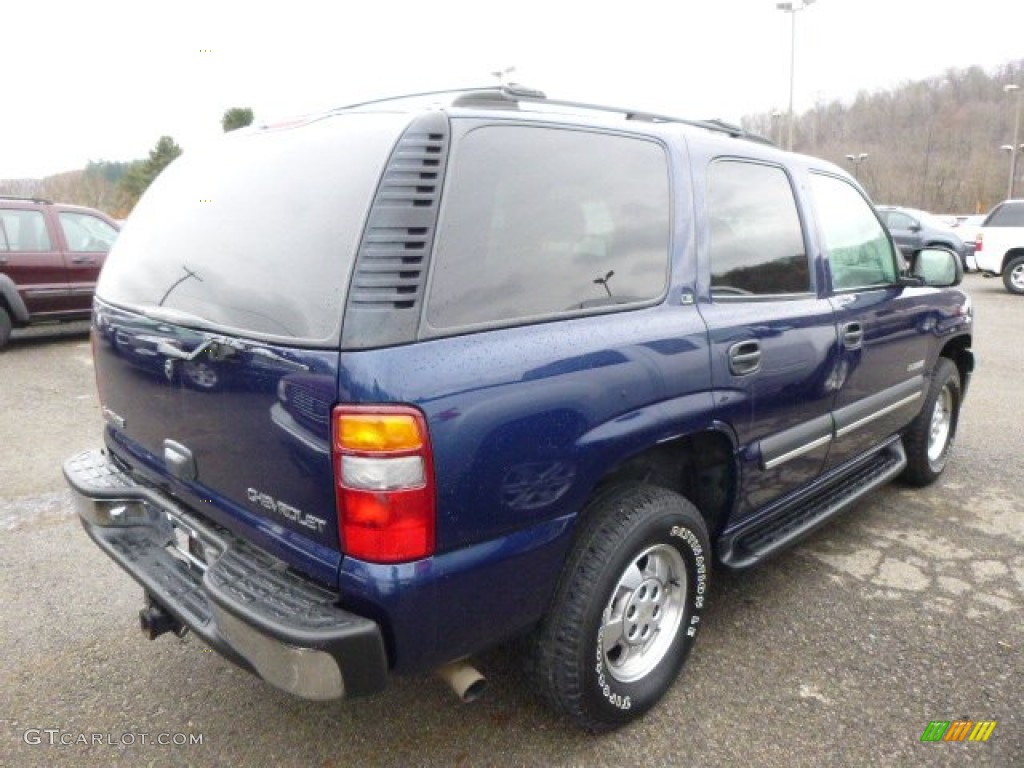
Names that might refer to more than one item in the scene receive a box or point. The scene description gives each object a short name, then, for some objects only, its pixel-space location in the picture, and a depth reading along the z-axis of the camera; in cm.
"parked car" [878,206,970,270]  1670
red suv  858
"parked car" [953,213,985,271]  1798
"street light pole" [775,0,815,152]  2234
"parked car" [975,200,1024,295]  1370
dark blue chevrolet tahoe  172
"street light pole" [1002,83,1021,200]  3483
